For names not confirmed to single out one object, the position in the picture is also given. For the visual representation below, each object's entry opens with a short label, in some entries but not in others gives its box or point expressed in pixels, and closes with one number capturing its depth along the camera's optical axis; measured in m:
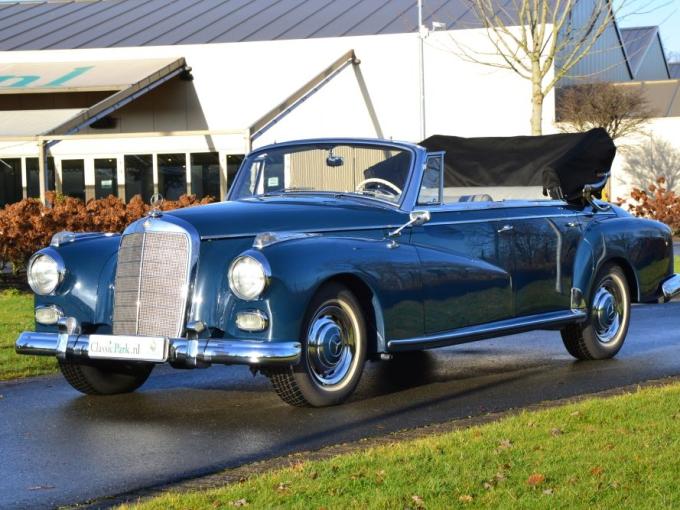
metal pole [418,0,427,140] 37.84
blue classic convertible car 7.82
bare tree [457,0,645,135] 21.59
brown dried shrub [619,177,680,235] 30.55
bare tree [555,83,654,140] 41.47
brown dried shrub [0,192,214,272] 17.42
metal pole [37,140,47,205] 32.97
